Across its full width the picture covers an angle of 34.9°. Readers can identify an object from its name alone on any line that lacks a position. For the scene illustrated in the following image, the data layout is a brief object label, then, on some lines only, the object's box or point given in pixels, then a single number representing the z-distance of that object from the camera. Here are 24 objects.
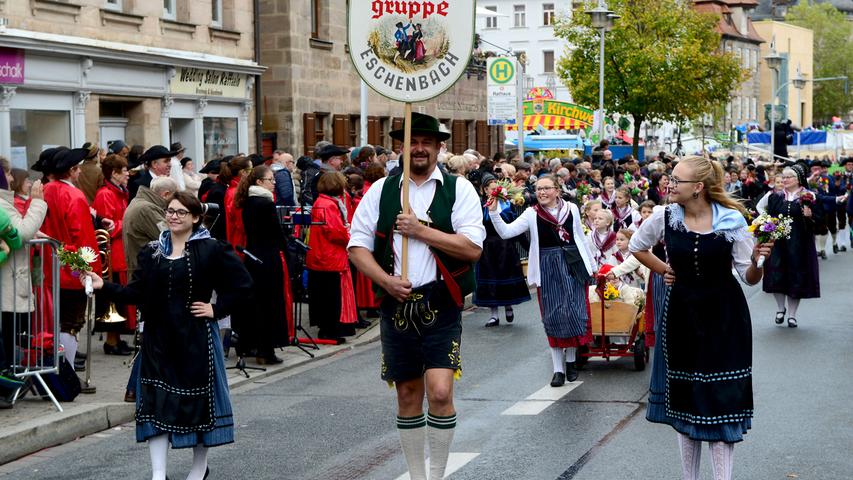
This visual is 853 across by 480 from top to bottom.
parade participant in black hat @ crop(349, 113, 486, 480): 6.80
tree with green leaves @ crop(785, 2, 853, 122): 120.00
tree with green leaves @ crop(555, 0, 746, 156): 44.59
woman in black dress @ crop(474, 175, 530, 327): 15.38
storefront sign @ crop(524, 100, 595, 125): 38.97
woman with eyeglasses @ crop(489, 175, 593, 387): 11.04
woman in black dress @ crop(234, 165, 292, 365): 11.95
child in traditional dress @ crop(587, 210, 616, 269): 12.66
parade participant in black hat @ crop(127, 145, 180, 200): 12.55
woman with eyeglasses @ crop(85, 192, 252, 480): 7.22
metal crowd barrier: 9.62
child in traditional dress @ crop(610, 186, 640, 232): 15.02
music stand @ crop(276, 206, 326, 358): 13.47
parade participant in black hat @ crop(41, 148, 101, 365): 10.78
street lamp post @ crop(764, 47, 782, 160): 43.66
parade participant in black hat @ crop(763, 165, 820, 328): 15.23
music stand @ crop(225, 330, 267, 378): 11.71
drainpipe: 27.59
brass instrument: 11.76
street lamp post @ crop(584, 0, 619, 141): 32.75
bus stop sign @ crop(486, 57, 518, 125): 25.59
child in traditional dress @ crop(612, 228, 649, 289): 12.32
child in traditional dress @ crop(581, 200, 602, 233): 12.93
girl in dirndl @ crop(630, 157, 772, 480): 6.77
